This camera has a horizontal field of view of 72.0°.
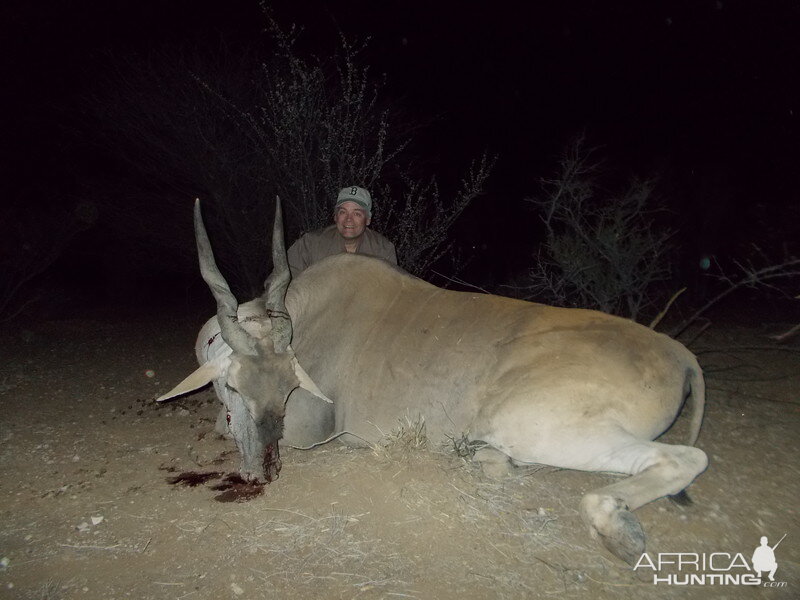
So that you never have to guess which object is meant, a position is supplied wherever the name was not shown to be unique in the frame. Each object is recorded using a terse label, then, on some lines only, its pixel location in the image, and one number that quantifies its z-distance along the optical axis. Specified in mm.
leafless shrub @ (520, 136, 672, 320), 6621
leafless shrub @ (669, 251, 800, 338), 3971
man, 5012
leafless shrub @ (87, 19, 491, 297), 7281
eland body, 2719
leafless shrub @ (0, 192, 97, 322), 9922
